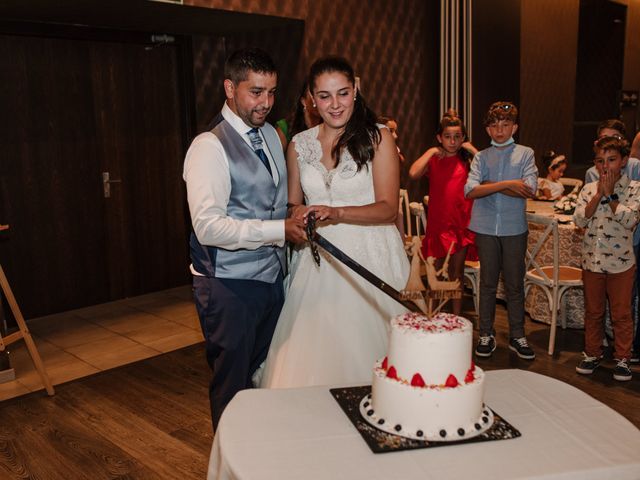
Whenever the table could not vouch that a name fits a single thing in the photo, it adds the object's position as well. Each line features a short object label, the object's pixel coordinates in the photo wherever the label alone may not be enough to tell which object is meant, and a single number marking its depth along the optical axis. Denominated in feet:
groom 7.48
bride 8.11
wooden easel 11.87
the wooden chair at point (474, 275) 15.72
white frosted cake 5.20
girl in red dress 14.57
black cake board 5.10
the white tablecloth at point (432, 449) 4.83
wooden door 18.31
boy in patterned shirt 11.69
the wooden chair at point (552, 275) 13.25
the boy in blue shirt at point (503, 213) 12.84
